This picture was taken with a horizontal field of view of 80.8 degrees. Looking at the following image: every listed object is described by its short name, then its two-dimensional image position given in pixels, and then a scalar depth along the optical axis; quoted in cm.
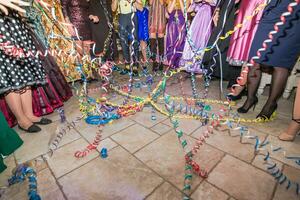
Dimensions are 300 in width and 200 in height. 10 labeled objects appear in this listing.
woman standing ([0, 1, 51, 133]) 152
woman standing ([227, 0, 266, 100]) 216
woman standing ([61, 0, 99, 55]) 275
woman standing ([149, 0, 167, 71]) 357
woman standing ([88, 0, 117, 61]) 354
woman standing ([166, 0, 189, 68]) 341
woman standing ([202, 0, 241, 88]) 259
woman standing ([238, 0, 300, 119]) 161
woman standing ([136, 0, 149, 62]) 352
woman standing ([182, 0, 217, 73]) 299
